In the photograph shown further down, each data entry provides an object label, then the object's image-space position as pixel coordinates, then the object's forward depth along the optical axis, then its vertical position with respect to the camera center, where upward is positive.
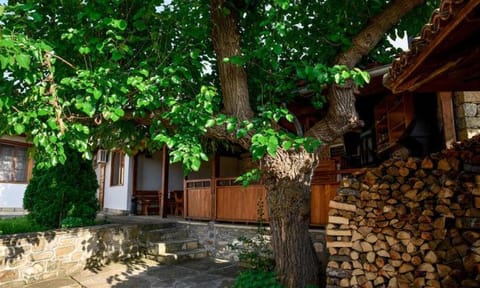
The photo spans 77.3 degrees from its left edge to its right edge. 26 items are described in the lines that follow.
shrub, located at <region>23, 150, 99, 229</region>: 6.00 -0.12
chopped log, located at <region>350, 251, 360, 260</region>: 3.33 -0.74
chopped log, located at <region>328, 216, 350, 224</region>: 3.46 -0.36
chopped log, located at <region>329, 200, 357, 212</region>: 3.45 -0.21
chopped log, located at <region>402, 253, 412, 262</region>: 3.00 -0.69
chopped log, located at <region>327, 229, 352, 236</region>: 3.42 -0.50
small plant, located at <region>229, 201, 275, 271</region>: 4.34 -1.02
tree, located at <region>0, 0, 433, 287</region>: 2.81 +1.19
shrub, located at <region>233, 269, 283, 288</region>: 3.59 -1.13
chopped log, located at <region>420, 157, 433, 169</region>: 3.09 +0.25
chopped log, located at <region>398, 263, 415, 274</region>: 3.00 -0.80
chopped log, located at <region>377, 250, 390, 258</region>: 3.15 -0.68
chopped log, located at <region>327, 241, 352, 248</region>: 3.39 -0.63
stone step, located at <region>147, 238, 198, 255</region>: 5.90 -1.14
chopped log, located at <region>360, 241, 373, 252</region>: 3.27 -0.63
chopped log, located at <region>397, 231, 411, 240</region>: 3.03 -0.48
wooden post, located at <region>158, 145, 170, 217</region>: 8.41 +0.09
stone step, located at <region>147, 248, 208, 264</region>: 5.65 -1.28
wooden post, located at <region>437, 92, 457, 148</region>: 3.79 +0.87
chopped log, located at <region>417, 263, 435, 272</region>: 2.84 -0.76
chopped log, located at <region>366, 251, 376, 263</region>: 3.23 -0.73
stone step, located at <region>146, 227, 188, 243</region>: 6.36 -0.98
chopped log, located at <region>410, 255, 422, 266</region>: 2.94 -0.71
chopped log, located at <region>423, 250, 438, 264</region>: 2.83 -0.66
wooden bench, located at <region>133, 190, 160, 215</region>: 9.97 -0.41
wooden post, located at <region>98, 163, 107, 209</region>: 12.13 +0.19
